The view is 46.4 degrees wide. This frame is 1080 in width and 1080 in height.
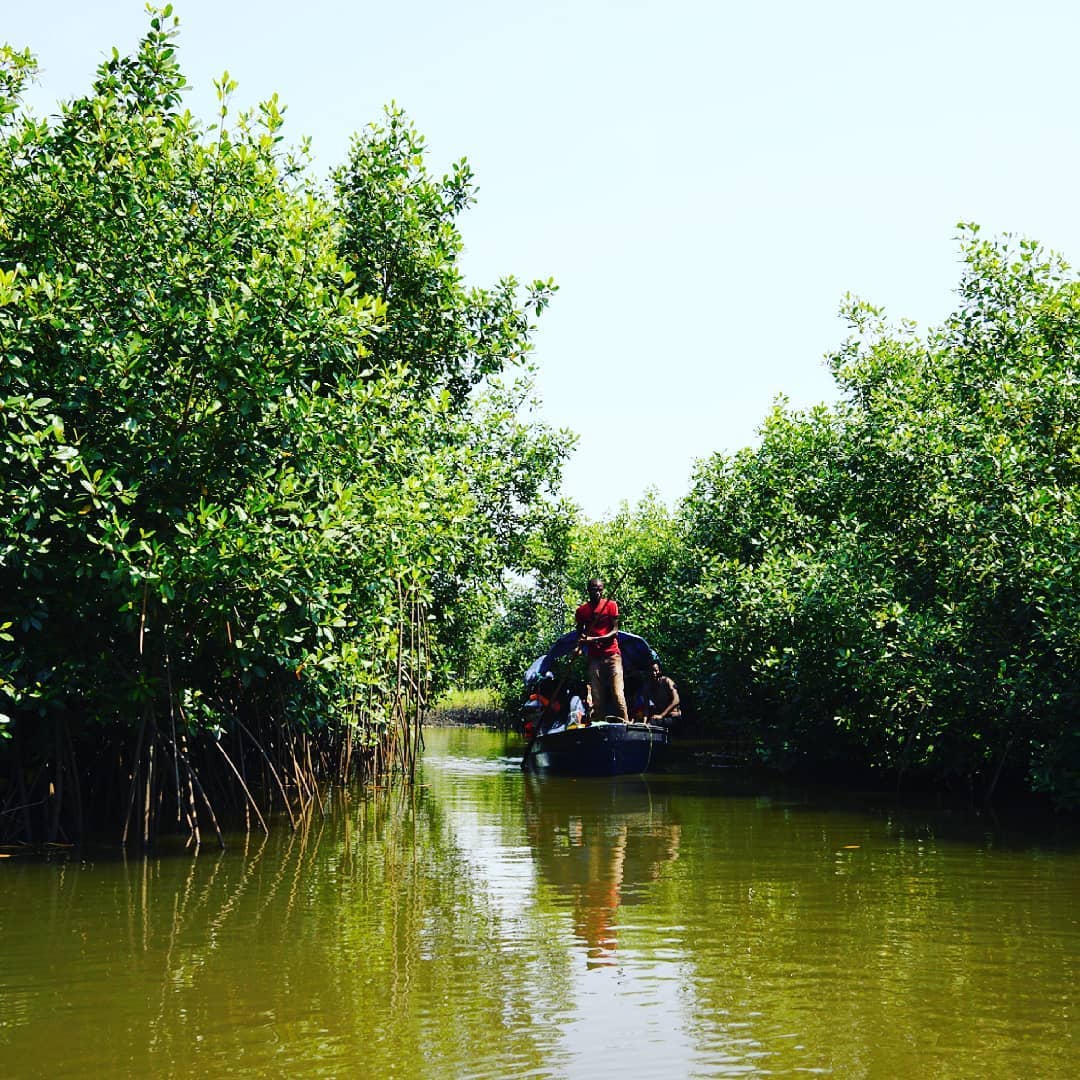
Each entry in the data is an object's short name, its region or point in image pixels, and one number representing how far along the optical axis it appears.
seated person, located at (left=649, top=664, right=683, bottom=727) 18.81
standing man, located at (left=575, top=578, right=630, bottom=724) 17.08
